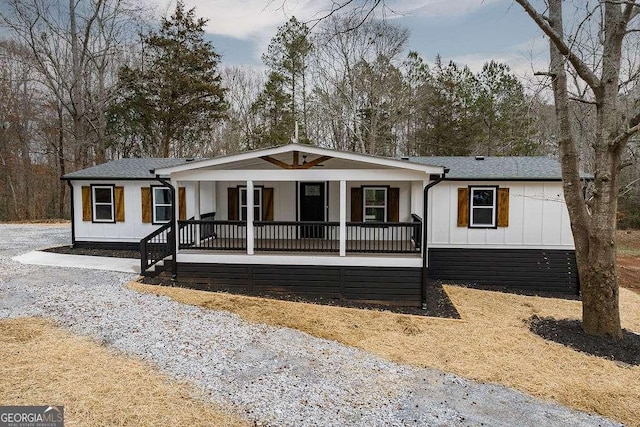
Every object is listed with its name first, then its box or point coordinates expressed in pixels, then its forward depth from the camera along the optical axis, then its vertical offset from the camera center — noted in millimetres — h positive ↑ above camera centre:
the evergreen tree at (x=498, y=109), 22266 +5170
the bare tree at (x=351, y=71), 20812 +7061
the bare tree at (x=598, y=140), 6434 +974
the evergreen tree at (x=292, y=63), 21734 +7637
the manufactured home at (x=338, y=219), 8297 -561
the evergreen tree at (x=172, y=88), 21500 +6080
